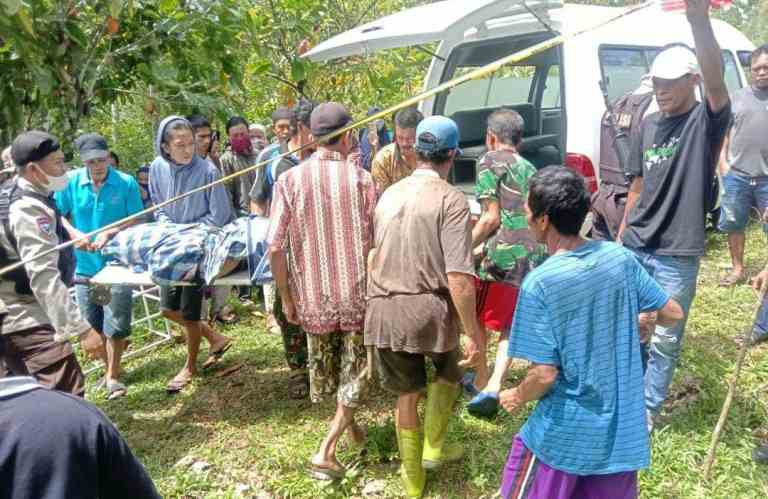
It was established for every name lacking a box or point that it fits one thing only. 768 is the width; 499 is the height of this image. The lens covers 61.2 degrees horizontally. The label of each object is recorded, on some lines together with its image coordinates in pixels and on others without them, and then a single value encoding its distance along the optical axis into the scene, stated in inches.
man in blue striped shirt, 75.1
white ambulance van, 167.0
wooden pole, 100.1
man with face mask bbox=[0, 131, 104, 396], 108.3
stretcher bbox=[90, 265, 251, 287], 136.6
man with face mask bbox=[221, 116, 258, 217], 217.3
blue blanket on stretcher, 135.6
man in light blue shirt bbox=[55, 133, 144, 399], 161.5
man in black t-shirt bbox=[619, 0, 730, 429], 104.3
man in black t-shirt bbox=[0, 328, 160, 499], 46.1
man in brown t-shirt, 105.6
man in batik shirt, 118.0
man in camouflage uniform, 125.6
